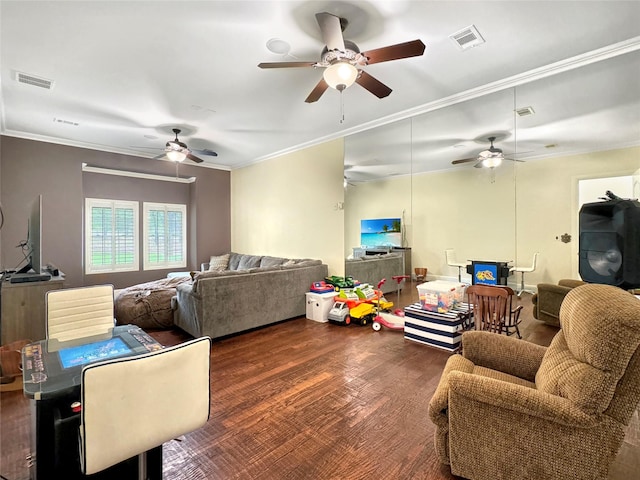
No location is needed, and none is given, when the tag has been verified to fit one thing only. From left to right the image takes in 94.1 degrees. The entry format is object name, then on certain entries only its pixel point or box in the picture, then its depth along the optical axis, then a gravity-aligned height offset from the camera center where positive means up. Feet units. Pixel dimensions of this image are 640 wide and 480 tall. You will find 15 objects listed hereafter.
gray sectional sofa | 12.07 -2.62
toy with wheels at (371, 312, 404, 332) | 13.58 -3.88
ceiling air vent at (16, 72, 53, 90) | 10.39 +5.76
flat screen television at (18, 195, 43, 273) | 9.83 +0.05
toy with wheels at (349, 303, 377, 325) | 14.37 -3.61
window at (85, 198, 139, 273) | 19.70 +0.29
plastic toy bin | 11.67 -2.29
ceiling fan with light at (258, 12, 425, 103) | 7.18 +4.72
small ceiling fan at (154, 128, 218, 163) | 15.51 +4.66
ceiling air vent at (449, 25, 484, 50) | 8.09 +5.65
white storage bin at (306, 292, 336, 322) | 14.93 -3.34
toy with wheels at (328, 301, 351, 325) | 14.37 -3.66
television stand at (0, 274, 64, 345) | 9.43 -2.25
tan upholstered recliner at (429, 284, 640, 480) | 4.15 -2.60
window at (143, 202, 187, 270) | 22.22 +0.30
